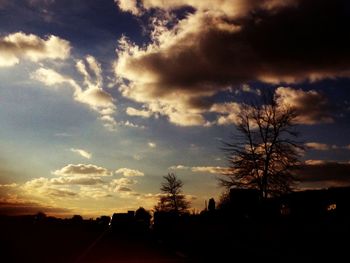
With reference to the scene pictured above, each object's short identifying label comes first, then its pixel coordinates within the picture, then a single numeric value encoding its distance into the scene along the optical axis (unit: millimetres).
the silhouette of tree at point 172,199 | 93375
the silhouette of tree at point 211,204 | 104500
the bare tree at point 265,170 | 41844
